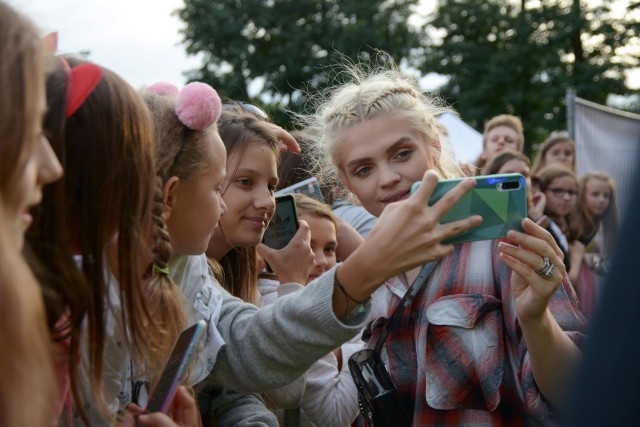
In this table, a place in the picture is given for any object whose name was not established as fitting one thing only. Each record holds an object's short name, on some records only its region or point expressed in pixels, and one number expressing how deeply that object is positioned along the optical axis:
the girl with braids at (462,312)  2.11
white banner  6.04
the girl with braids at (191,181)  2.25
